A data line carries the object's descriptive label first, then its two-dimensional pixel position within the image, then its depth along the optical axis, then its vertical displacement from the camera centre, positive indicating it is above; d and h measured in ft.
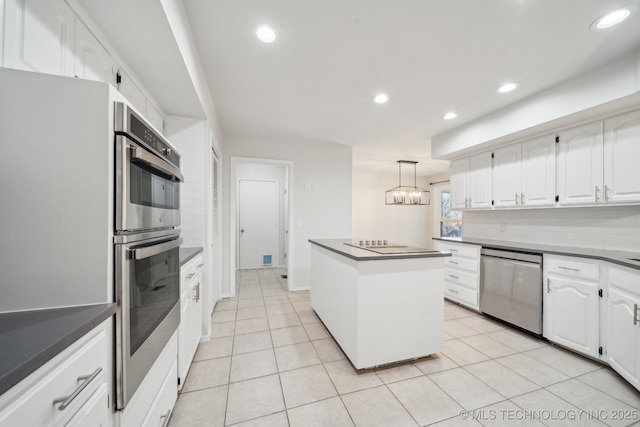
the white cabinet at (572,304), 6.68 -2.57
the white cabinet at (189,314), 5.26 -2.43
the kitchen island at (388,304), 6.14 -2.35
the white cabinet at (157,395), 3.05 -2.65
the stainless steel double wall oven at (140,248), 2.72 -0.46
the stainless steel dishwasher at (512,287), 8.00 -2.55
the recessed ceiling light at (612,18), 4.77 +4.03
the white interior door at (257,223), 18.06 -0.68
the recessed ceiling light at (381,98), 8.39 +4.10
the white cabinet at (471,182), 10.76 +1.59
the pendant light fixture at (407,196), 14.69 +1.16
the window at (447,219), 21.01 -0.36
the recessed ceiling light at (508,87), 7.45 +4.00
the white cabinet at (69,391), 1.57 -1.37
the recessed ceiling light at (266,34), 5.38 +4.08
